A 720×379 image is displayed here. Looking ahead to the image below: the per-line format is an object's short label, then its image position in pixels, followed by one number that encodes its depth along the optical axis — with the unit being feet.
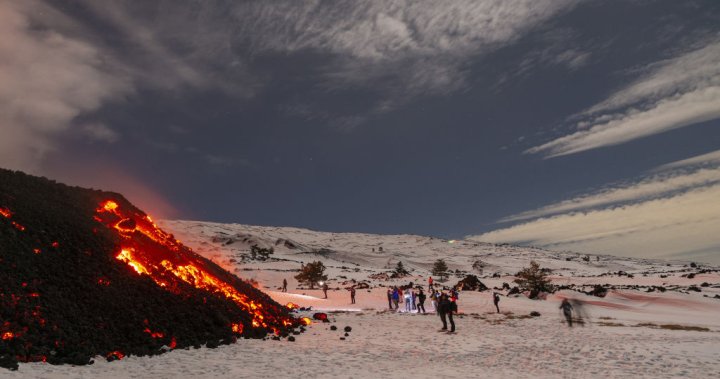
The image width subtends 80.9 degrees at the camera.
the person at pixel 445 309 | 84.89
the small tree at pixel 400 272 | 293.29
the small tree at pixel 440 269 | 283.18
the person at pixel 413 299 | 122.13
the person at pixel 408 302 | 121.49
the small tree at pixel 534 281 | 187.03
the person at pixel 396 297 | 124.58
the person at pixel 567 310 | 92.32
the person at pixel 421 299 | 114.31
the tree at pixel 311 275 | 219.41
